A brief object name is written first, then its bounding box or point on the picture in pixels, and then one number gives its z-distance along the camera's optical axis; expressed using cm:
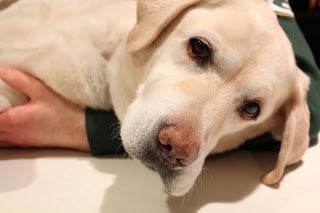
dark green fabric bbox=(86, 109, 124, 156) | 116
